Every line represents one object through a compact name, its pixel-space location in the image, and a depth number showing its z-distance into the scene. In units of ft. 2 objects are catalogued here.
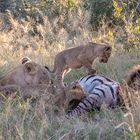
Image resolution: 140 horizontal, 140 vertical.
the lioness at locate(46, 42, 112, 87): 56.08
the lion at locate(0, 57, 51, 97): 46.16
